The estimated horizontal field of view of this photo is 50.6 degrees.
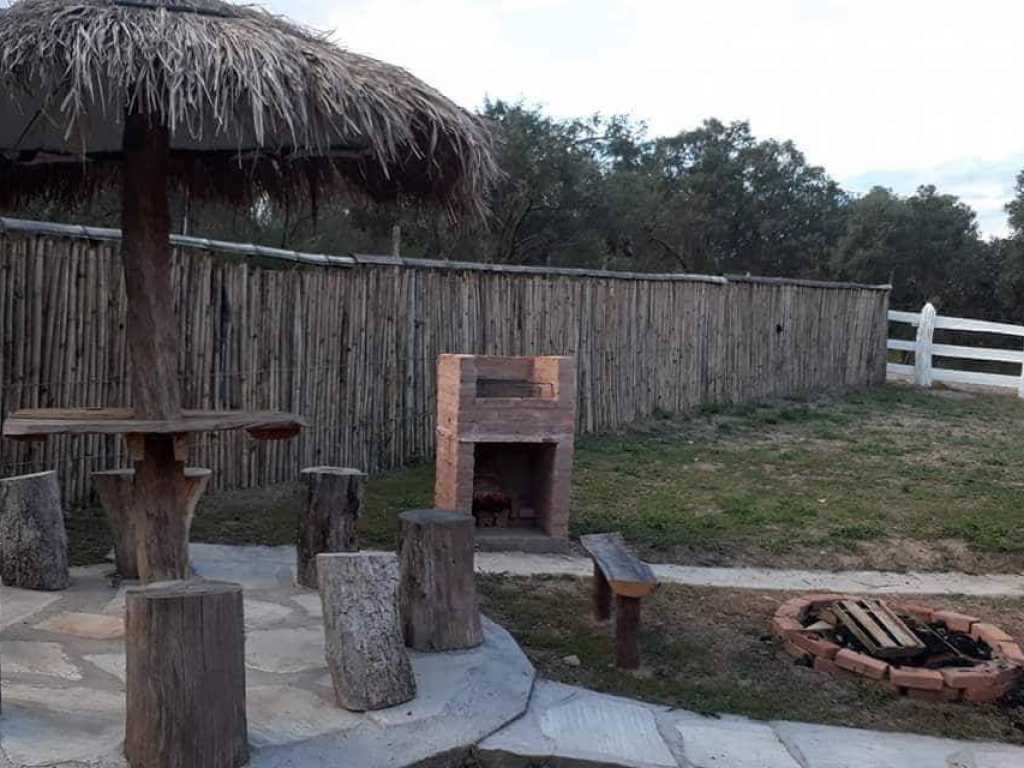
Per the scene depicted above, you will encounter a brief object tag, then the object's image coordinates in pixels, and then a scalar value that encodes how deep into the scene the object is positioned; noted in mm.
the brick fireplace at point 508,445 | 6816
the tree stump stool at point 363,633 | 3750
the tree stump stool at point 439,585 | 4457
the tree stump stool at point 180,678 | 3096
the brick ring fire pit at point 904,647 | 4582
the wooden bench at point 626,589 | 4539
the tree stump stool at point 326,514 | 5219
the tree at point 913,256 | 25156
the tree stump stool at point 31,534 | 4926
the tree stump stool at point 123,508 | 5004
